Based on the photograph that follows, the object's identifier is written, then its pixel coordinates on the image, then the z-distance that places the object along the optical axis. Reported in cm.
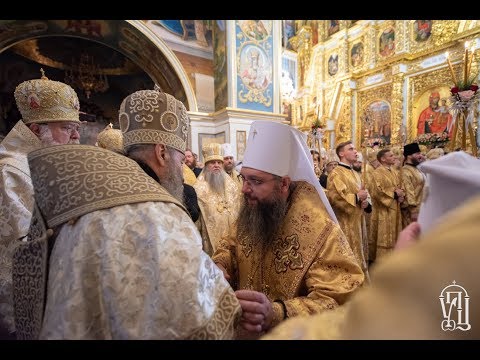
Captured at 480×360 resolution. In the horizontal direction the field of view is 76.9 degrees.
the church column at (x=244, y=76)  822
